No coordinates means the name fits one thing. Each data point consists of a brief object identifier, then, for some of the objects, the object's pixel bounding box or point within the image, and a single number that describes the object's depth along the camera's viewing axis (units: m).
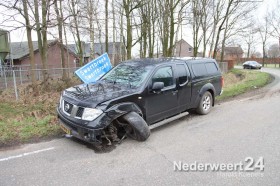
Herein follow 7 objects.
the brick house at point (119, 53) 24.90
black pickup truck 3.87
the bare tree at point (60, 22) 9.40
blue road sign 6.75
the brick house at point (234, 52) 69.26
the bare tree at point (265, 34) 41.91
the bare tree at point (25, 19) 8.27
